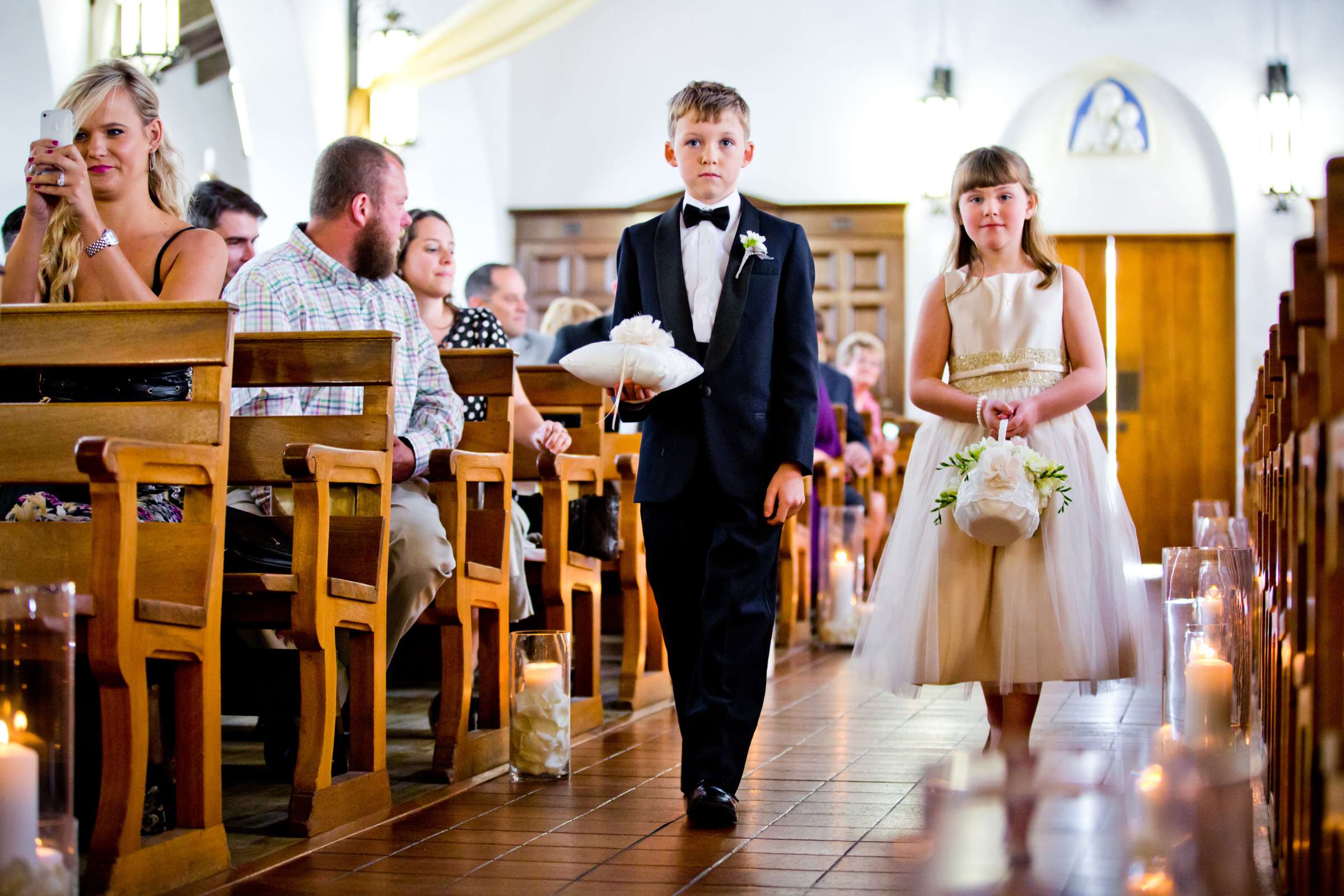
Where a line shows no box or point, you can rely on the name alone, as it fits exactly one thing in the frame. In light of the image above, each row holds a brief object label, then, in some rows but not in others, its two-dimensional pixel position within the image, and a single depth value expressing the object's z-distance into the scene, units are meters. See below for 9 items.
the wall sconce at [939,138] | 11.73
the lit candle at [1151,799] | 2.84
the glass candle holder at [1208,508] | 7.09
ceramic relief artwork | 12.03
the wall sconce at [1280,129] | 11.58
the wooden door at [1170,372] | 11.97
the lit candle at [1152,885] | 2.33
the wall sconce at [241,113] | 12.02
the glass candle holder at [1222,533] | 6.19
